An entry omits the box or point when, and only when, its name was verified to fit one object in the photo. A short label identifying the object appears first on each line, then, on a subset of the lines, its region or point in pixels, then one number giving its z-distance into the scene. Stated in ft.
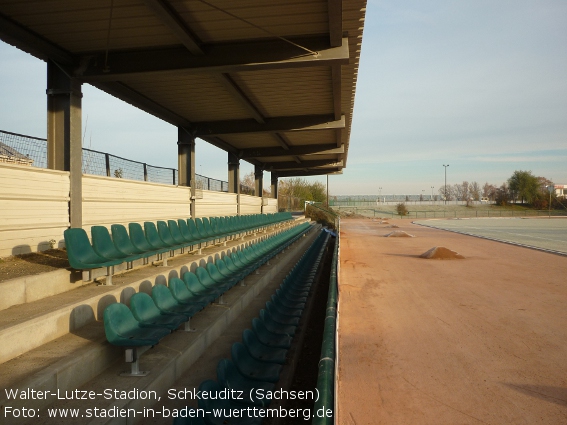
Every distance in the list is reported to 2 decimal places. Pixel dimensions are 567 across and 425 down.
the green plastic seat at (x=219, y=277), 22.80
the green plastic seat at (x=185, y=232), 29.38
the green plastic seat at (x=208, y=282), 21.22
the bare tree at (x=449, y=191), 417.69
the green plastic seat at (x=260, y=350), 15.67
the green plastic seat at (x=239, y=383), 12.01
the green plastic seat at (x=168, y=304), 16.03
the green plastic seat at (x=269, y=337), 17.25
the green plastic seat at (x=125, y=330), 12.05
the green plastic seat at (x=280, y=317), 20.59
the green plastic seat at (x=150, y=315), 14.15
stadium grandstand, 11.53
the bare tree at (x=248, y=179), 187.21
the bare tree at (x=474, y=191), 408.67
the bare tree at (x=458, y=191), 421.92
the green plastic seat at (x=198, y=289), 19.36
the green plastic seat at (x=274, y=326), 19.16
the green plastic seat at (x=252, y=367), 13.76
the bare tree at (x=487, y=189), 402.11
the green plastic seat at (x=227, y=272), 24.99
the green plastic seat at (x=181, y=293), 17.56
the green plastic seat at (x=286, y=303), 22.83
